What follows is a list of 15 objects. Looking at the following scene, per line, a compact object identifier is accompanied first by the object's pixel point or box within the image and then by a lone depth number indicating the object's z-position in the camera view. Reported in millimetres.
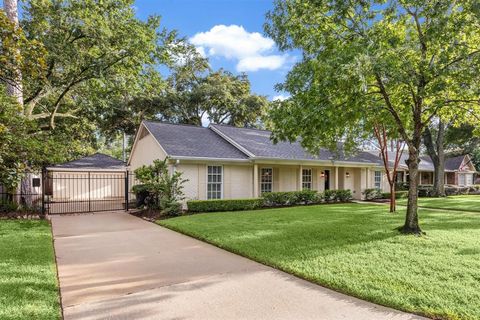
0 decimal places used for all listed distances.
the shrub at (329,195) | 18988
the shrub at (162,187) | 13147
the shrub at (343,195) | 19633
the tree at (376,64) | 7250
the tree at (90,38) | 11734
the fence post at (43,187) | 12844
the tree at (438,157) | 24984
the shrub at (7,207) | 12680
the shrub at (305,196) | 17616
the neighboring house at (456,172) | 35031
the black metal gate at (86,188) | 20531
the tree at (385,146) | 13155
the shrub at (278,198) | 16484
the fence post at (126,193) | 15295
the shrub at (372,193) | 21547
